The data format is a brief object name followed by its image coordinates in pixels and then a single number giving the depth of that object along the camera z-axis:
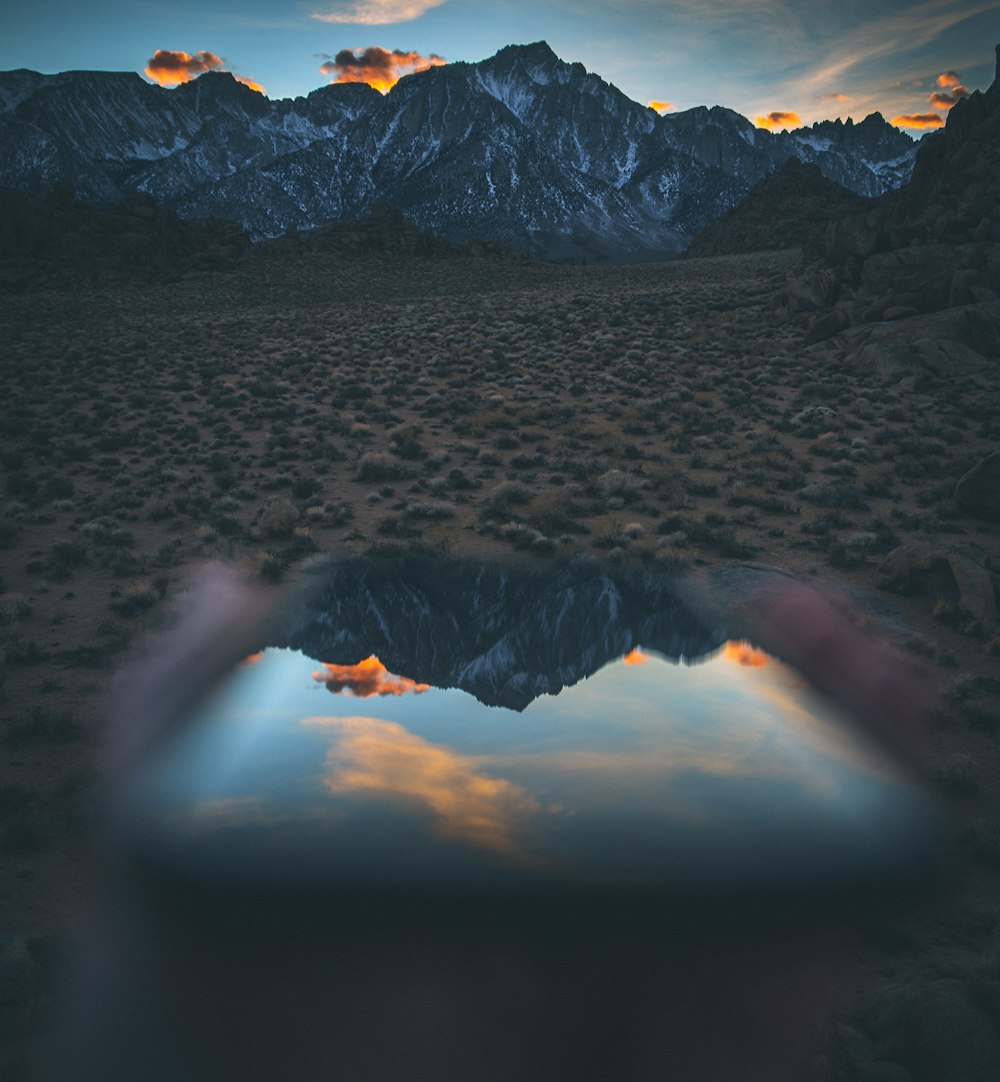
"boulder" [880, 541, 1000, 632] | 11.60
